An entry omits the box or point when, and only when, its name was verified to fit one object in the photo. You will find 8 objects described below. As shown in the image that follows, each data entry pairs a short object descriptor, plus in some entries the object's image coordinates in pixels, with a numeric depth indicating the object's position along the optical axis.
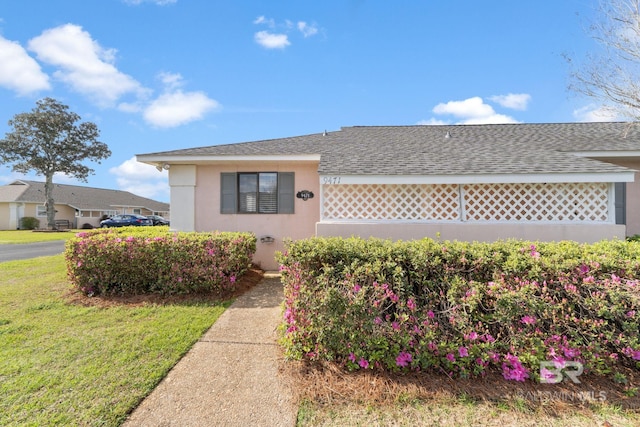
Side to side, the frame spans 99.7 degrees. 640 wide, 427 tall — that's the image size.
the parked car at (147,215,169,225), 31.17
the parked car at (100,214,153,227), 27.47
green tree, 24.72
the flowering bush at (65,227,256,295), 5.12
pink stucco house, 5.63
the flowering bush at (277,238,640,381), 2.61
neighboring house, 26.94
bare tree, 7.32
